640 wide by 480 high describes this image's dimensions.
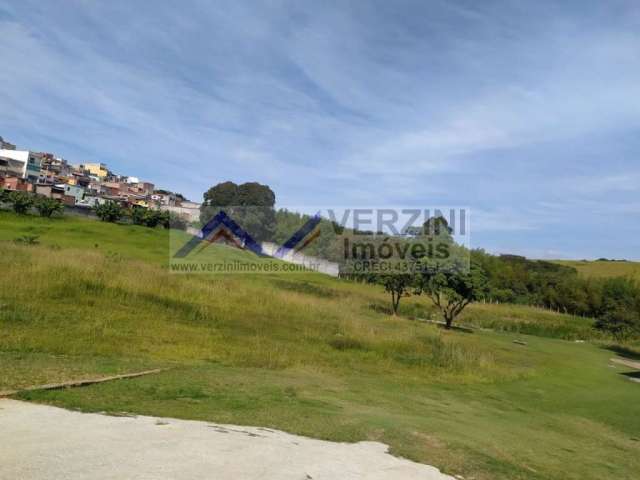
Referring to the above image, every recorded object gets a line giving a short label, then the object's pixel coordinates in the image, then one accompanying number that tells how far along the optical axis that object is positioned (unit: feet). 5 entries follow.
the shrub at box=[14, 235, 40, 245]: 87.67
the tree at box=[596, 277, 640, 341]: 114.21
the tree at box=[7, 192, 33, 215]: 145.89
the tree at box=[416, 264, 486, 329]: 85.66
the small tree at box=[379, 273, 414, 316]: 98.89
